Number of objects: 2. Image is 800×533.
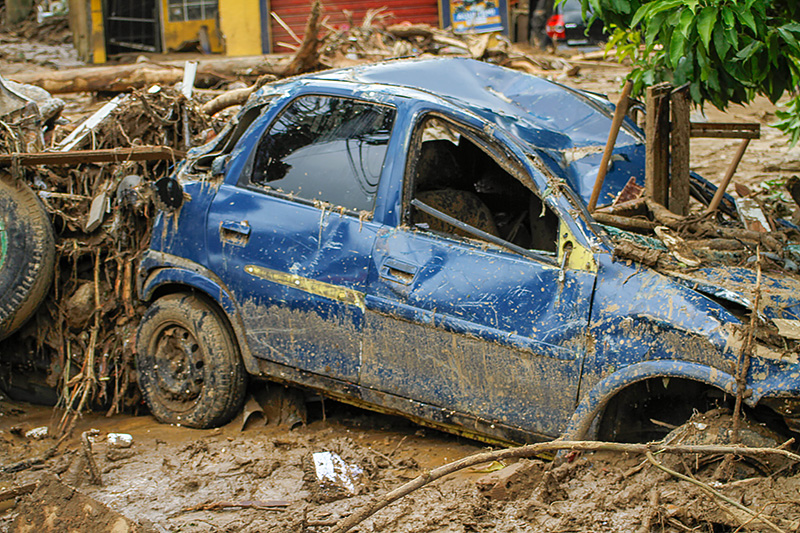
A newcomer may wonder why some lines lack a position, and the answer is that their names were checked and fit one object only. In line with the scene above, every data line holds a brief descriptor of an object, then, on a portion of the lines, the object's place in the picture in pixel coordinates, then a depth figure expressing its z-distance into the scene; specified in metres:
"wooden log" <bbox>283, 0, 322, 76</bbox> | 8.82
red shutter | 16.69
